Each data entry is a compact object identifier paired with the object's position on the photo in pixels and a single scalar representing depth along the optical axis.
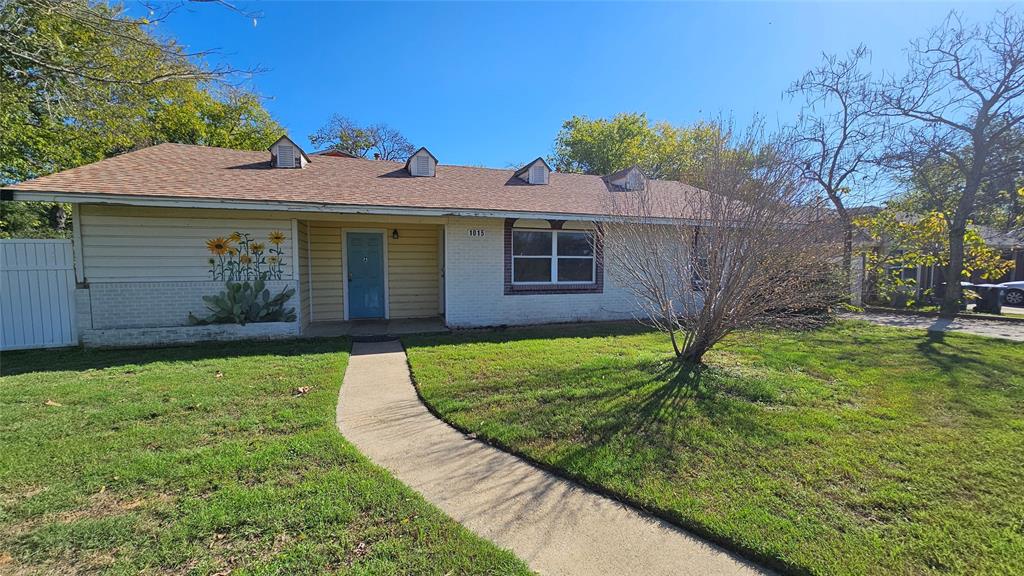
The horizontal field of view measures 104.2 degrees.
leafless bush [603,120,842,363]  5.09
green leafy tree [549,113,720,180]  28.34
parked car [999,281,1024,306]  17.73
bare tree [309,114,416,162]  28.73
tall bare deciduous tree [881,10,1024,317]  11.78
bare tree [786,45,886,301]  13.95
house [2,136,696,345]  7.34
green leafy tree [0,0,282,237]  6.51
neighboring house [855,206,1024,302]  10.67
